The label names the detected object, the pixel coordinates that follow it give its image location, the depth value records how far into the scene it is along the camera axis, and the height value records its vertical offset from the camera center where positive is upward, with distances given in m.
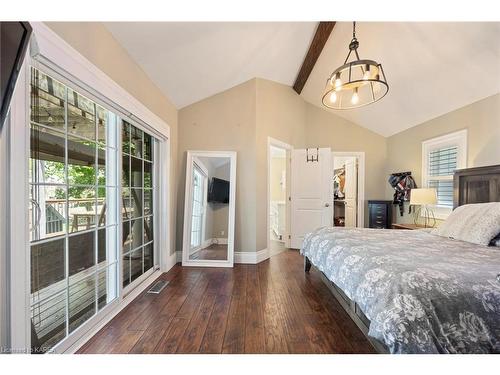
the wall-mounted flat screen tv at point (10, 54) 0.83 +0.50
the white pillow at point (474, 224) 1.99 -0.38
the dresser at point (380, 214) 4.23 -0.57
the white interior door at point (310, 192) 4.22 -0.16
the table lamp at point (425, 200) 3.20 -0.23
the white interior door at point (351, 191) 4.78 -0.16
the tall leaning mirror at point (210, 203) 3.46 -0.32
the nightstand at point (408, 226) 3.34 -0.64
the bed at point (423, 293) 1.09 -0.60
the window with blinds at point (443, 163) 3.10 +0.34
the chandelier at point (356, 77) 1.92 +1.04
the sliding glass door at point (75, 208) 1.43 -0.20
